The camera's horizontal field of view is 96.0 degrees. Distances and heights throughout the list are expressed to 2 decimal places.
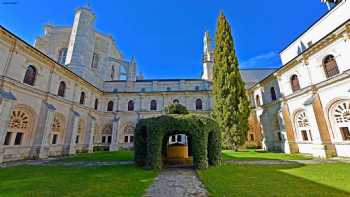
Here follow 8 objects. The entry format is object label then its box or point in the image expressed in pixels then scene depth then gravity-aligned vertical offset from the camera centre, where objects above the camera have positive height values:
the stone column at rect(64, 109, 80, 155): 18.19 +0.88
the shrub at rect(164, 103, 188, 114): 11.32 +2.12
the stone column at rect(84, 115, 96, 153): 21.59 +0.73
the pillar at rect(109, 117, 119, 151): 24.53 +0.63
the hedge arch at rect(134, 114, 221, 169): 9.28 +0.30
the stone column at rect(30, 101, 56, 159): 14.45 +0.83
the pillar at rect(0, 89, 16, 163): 11.55 +2.13
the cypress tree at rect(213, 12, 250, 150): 18.52 +5.28
